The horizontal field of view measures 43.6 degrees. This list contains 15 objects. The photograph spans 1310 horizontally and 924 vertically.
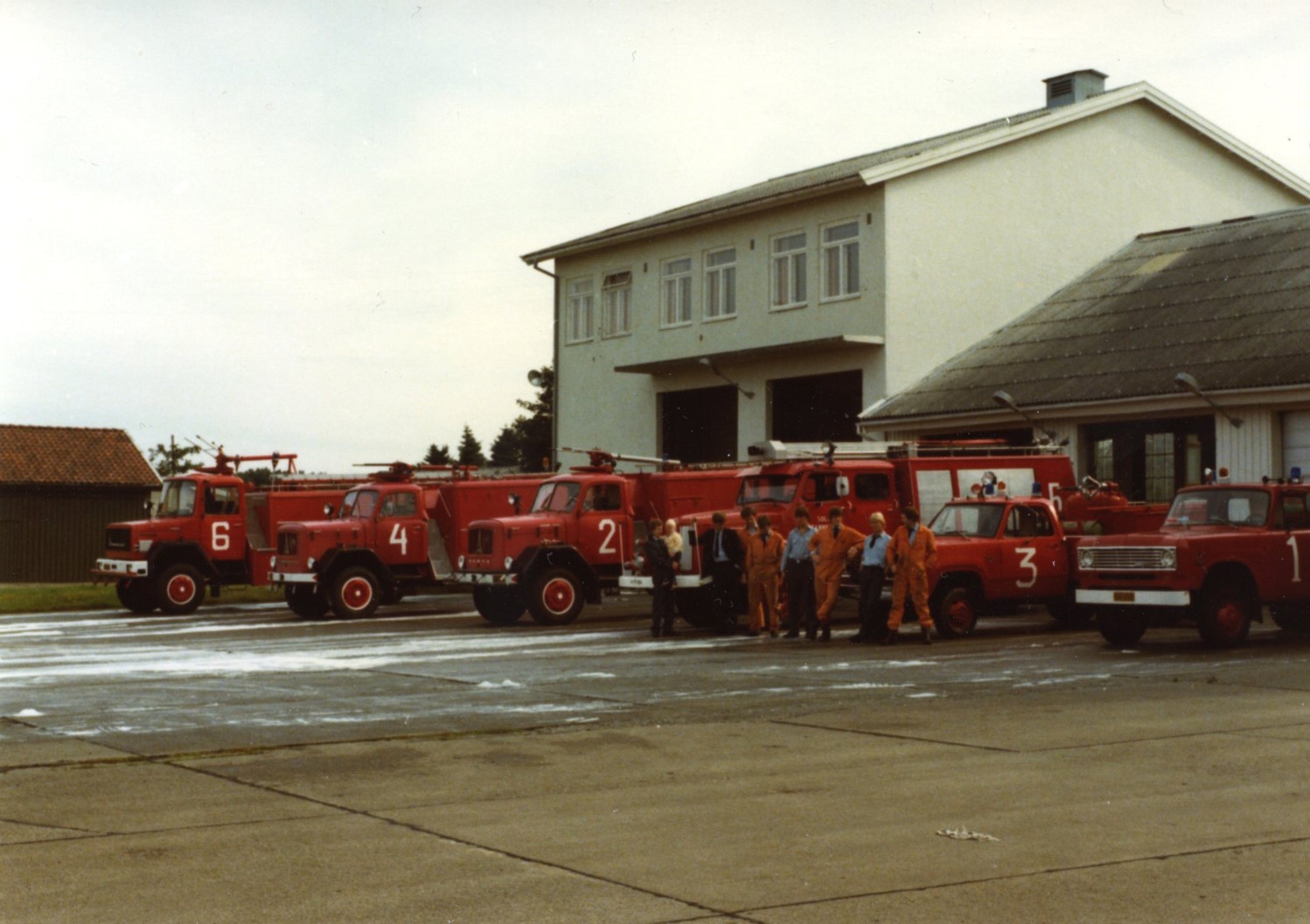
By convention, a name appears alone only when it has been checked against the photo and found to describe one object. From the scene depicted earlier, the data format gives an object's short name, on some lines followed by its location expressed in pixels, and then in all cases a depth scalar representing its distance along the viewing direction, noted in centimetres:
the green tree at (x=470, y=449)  11932
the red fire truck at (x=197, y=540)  3081
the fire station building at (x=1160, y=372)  2755
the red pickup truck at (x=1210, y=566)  1895
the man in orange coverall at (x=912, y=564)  2044
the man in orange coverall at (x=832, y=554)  2159
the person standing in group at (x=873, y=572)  2100
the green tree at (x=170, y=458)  8268
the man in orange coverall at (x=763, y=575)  2233
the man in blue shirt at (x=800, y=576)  2184
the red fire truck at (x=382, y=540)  2834
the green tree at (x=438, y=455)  10608
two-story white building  3438
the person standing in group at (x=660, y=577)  2291
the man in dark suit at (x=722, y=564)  2344
